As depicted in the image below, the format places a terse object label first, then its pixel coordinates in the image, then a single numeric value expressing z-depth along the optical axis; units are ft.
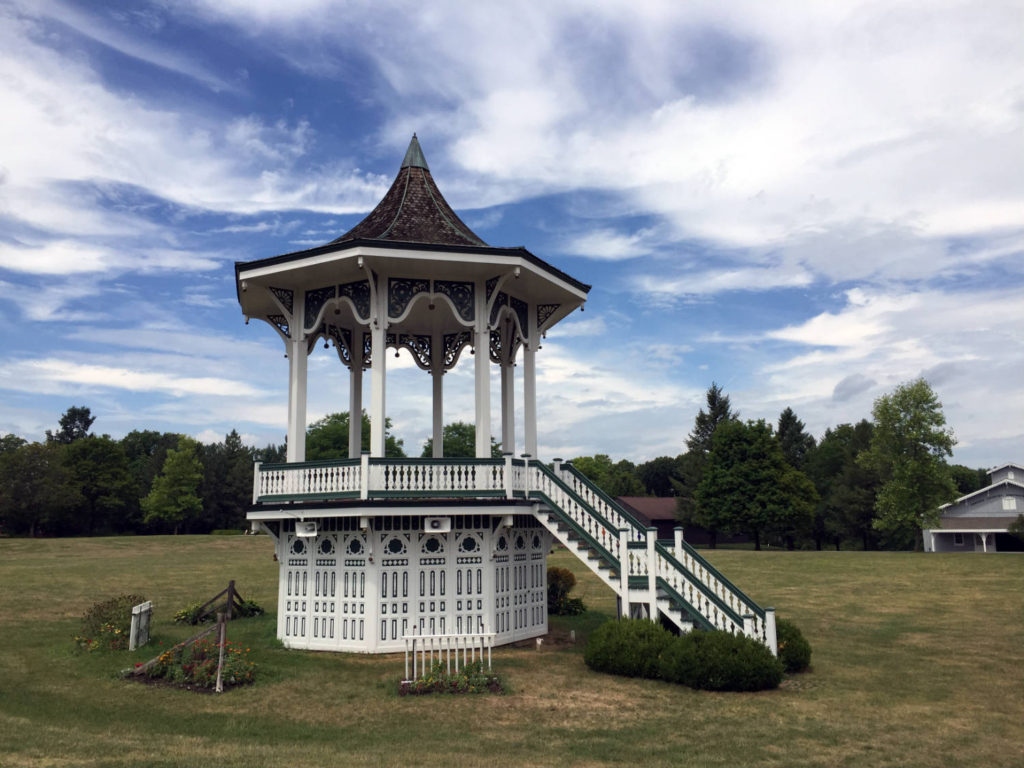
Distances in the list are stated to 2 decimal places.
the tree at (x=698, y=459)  269.23
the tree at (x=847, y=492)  257.34
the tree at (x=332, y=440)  295.89
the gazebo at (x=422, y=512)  60.29
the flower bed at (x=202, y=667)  52.06
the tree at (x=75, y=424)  497.05
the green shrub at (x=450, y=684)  49.85
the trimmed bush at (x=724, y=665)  49.70
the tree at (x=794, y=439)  347.15
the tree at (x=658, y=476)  447.01
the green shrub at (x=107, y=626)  65.05
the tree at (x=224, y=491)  321.52
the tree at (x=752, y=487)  227.40
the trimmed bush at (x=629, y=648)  53.67
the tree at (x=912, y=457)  198.18
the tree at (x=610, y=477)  358.64
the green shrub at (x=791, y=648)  55.67
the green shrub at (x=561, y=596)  87.56
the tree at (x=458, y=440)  303.56
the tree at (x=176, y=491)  284.20
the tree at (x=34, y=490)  261.65
